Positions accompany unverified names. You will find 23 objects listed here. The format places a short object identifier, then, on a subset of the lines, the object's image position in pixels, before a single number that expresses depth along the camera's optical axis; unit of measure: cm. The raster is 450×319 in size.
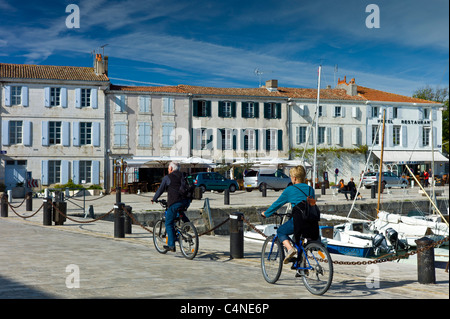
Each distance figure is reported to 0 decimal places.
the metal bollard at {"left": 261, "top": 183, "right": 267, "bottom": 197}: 2872
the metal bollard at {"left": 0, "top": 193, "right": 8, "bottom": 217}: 1848
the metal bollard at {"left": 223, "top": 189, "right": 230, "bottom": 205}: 2371
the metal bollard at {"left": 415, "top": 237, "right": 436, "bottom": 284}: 713
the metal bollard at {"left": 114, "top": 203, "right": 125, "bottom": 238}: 1205
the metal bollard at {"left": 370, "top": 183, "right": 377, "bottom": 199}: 2910
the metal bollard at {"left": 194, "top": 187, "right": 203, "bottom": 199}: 2620
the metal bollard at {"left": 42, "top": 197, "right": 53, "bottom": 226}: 1495
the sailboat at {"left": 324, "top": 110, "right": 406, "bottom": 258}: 1716
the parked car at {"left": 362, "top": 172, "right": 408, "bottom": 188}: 3677
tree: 5438
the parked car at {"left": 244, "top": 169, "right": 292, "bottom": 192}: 3338
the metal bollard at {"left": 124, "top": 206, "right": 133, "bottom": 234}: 1255
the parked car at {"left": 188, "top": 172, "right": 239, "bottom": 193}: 3155
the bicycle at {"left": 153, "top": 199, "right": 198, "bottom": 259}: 883
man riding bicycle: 886
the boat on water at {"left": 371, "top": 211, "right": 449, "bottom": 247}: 2056
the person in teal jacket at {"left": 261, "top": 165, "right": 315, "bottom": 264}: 648
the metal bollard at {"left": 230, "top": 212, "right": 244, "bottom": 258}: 917
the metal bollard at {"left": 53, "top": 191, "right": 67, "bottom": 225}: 1488
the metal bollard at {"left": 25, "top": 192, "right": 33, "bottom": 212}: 1994
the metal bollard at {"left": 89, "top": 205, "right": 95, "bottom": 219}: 1888
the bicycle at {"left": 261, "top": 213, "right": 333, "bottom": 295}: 606
